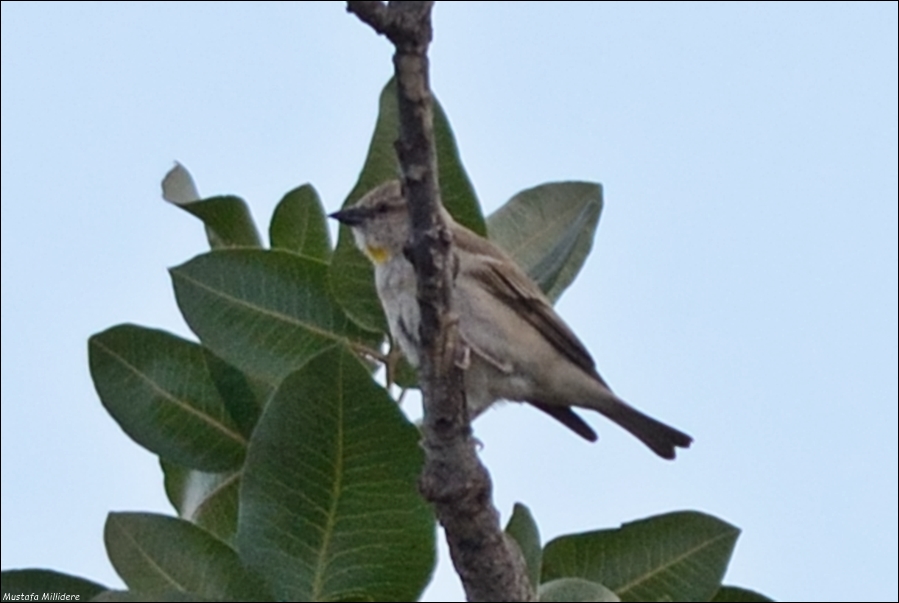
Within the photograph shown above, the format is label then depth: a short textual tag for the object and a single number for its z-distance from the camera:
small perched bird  10.95
